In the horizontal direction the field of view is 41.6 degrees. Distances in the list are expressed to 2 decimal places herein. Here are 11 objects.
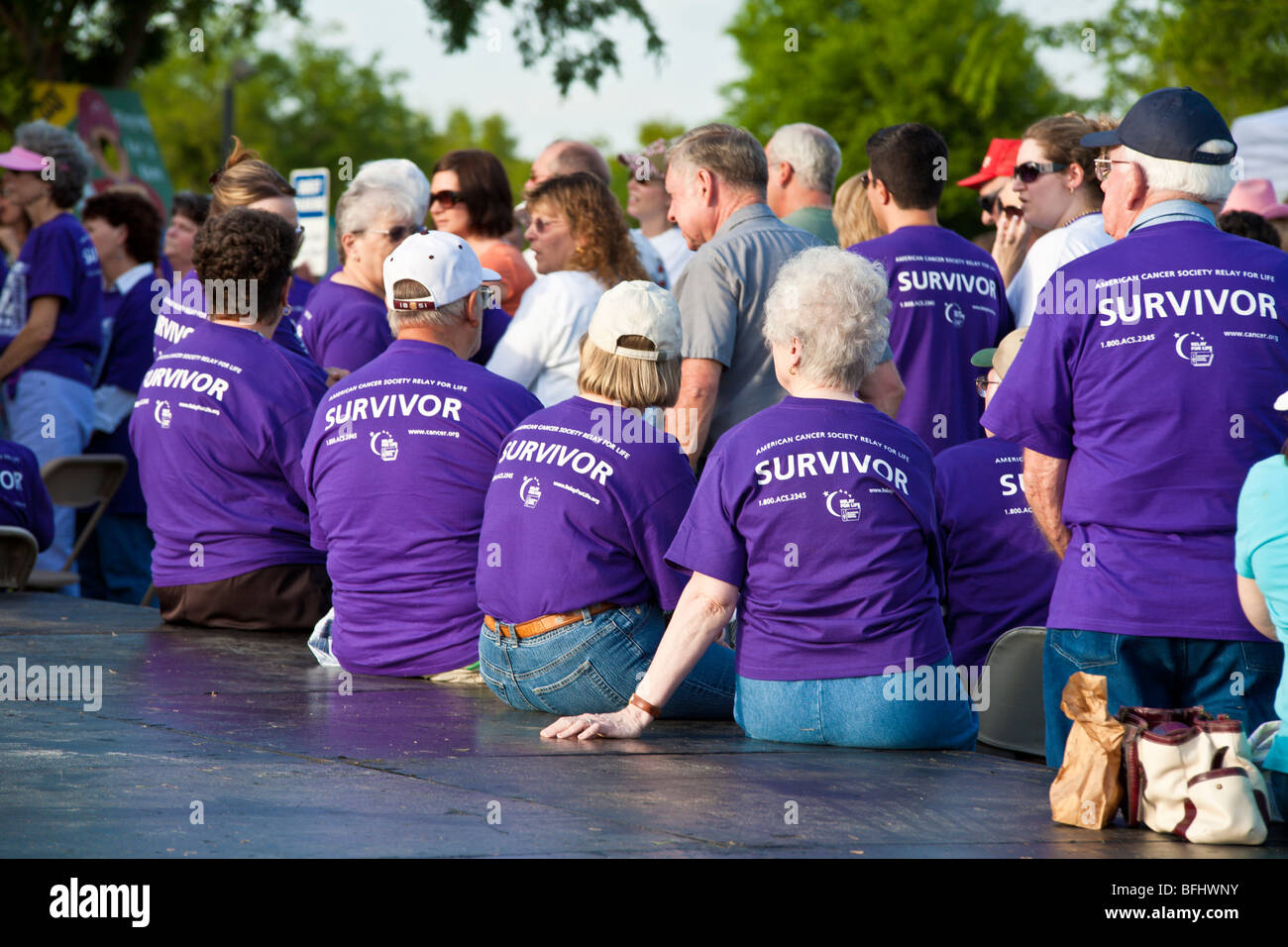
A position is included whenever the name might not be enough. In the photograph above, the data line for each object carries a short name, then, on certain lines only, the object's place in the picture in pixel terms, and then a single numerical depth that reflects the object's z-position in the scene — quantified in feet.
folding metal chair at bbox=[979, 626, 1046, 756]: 16.29
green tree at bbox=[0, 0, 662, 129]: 65.62
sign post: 43.83
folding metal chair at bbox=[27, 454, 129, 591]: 29.09
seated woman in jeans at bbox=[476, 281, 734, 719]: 16.90
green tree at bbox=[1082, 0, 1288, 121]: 97.19
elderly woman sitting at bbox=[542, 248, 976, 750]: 15.43
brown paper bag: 12.59
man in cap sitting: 19.52
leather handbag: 12.10
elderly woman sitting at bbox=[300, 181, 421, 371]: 24.86
